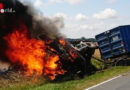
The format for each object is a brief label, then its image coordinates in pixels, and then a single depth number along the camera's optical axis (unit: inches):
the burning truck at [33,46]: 510.9
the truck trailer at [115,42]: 706.8
